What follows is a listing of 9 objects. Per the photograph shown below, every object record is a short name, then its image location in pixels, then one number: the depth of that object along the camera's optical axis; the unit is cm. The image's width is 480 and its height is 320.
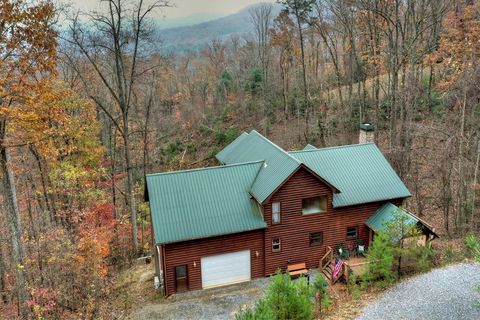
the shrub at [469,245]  1562
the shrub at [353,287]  1550
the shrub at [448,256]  1698
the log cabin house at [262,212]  1734
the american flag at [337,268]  1714
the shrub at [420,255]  1609
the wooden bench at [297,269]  1859
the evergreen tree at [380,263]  1534
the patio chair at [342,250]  1905
